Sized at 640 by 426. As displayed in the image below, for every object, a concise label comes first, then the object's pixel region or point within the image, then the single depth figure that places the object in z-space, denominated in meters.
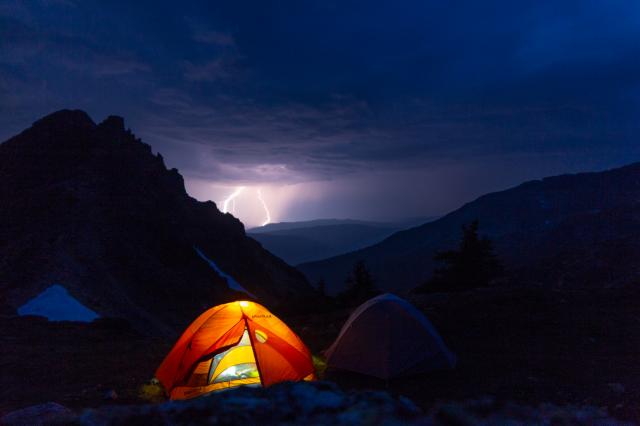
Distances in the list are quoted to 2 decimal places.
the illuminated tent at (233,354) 10.51
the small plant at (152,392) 10.27
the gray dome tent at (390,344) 11.09
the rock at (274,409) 4.29
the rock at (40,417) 4.26
